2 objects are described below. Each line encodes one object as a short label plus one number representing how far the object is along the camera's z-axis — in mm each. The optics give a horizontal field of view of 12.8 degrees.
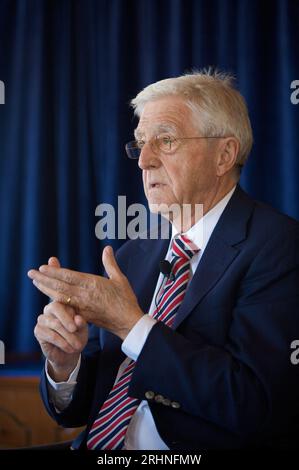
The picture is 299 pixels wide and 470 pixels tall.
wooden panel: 2742
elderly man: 2058
